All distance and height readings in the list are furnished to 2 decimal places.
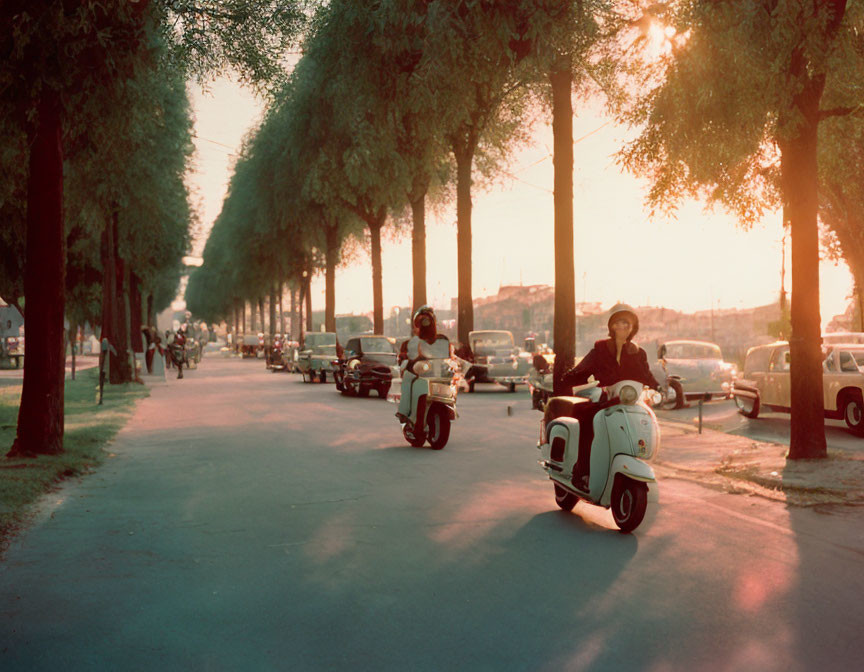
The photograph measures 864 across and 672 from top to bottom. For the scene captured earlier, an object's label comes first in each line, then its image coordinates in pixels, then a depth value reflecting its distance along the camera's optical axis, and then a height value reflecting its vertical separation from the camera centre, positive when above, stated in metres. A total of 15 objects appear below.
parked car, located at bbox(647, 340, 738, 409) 22.41 -1.13
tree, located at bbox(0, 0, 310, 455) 11.69 +2.83
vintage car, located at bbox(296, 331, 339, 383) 38.88 -0.96
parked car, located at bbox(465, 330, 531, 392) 29.53 -1.07
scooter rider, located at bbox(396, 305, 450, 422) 14.79 -0.27
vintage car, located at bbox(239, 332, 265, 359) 89.50 -1.26
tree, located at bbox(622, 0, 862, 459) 11.57 +2.86
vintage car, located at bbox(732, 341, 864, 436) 16.02 -1.00
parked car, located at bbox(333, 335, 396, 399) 28.33 -1.05
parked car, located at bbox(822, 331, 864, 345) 18.52 -0.27
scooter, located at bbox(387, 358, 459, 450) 14.44 -1.11
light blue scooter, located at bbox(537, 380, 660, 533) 7.74 -0.99
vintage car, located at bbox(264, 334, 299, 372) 50.81 -1.25
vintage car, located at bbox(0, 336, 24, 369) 54.81 -0.91
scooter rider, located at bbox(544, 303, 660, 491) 8.37 -0.32
